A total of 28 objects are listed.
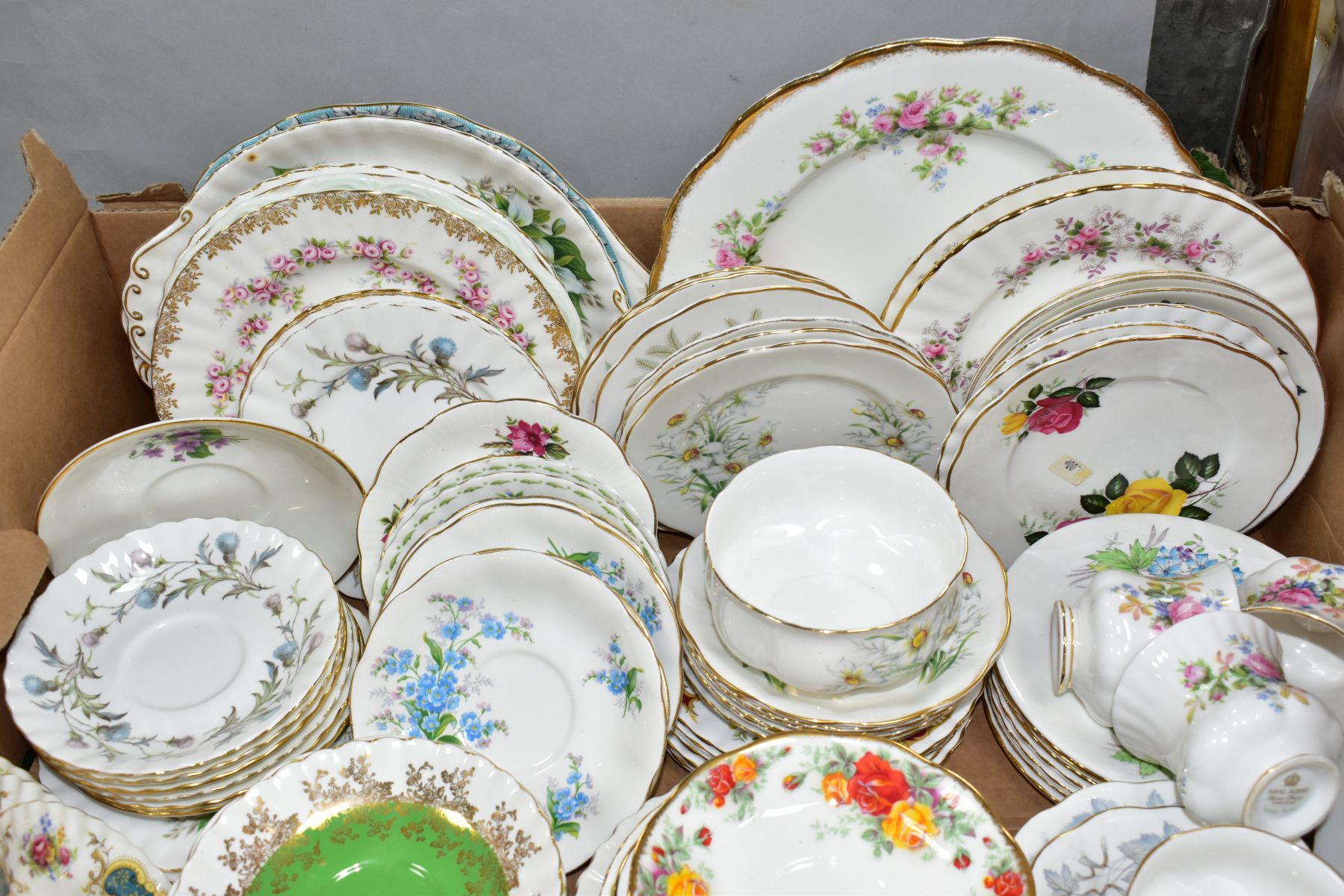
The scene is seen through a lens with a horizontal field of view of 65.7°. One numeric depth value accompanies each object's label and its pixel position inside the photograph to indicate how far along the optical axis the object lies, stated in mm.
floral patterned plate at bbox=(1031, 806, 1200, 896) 929
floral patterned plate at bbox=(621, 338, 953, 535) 1099
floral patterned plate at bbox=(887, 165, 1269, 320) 1118
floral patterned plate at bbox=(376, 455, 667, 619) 1073
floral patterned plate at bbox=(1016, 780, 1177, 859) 988
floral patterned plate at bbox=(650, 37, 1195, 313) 1175
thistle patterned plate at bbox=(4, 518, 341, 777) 1053
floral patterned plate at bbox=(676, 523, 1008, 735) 977
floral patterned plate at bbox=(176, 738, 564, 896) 860
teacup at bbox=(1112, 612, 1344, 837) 837
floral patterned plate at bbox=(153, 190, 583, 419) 1194
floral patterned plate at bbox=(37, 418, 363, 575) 1146
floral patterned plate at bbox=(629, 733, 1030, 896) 848
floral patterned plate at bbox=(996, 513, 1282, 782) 1105
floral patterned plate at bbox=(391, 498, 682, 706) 1037
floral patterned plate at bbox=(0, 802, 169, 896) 896
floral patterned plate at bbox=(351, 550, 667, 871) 1002
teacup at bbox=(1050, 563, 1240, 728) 956
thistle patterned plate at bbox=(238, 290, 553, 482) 1182
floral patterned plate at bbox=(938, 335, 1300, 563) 1072
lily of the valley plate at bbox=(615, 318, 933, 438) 1077
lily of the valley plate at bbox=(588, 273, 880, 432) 1164
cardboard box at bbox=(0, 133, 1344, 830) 1134
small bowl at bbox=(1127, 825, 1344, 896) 811
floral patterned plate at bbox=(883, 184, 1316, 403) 1112
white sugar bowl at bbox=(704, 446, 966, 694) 1093
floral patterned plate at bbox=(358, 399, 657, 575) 1132
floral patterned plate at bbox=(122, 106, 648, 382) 1248
